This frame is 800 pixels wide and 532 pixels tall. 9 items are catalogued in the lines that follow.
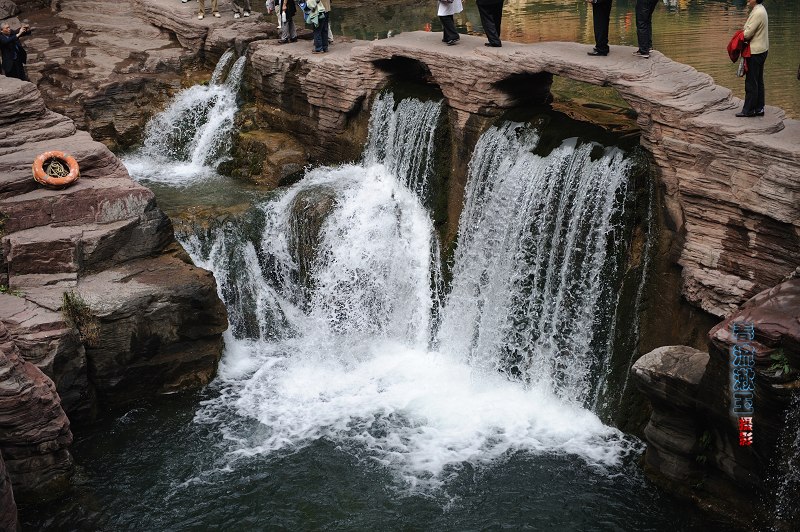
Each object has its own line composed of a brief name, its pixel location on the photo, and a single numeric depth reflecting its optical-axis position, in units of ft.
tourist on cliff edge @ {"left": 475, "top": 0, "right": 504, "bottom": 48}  43.29
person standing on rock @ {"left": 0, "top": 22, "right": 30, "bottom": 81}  51.70
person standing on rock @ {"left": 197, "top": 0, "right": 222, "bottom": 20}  62.64
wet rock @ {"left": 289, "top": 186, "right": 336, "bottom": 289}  44.73
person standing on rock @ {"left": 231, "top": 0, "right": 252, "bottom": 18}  62.64
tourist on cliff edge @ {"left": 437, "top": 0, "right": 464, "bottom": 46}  45.34
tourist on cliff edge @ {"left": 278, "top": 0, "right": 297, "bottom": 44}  54.60
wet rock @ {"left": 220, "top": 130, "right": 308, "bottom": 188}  50.75
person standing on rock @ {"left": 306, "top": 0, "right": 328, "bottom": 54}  50.92
